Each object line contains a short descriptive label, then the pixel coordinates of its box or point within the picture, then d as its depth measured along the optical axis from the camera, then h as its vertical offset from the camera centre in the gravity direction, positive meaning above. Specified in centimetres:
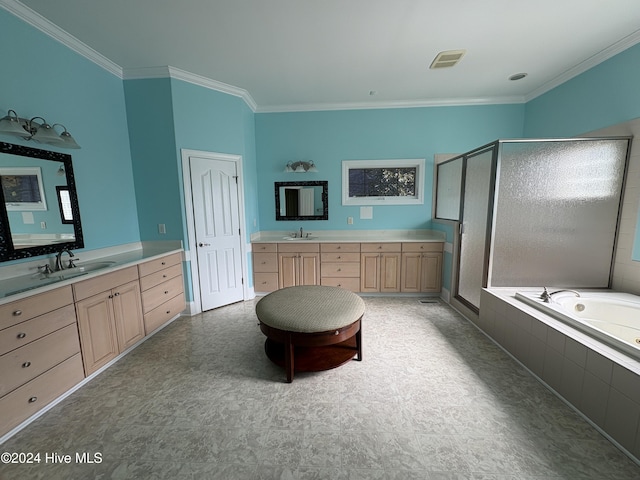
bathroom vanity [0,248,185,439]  140 -83
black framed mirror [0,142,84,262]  175 +8
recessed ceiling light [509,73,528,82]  287 +157
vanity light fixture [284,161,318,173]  369 +65
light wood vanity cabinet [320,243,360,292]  350 -82
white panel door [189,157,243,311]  295 -24
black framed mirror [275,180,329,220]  385 +15
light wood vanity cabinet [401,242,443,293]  345 -85
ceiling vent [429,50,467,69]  241 +154
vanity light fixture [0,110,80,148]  168 +62
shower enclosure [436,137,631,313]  226 -4
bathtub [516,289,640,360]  194 -86
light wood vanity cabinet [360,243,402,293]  347 -85
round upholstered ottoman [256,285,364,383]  181 -87
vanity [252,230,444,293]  346 -79
